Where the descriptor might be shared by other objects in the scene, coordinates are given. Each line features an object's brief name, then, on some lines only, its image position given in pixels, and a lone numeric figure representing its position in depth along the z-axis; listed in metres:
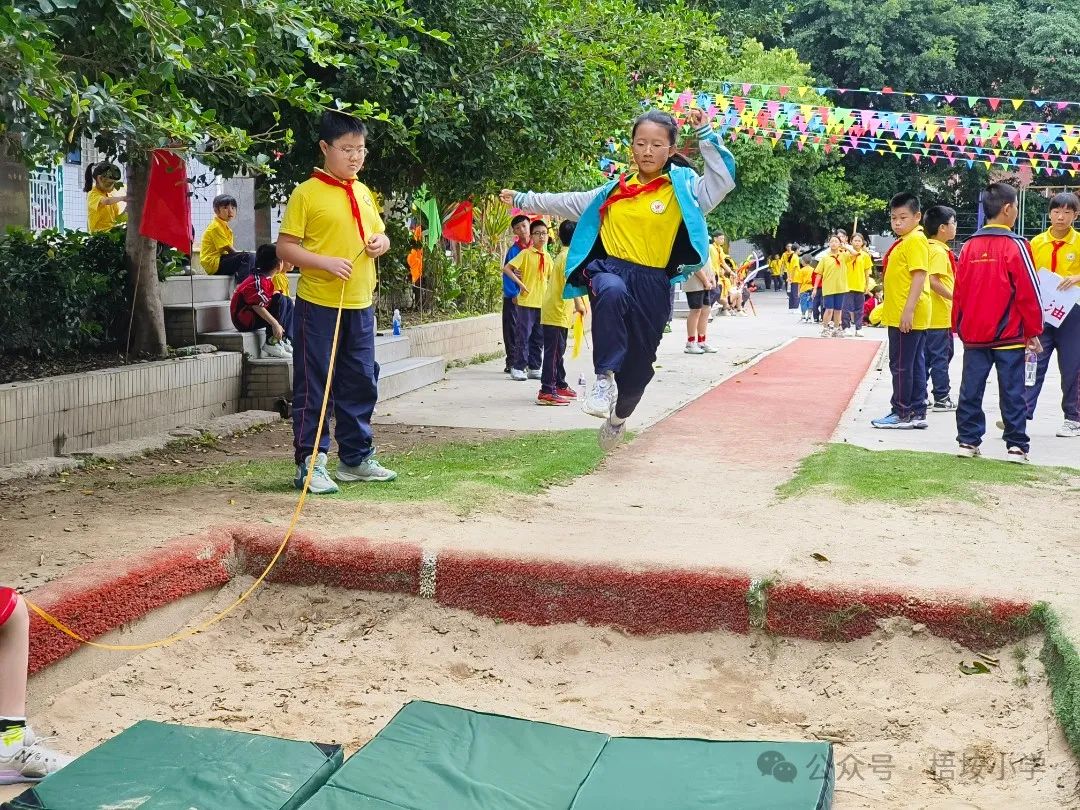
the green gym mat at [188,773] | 3.14
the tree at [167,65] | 4.50
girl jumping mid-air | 5.82
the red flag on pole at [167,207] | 8.80
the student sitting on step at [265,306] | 9.67
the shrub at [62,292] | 8.27
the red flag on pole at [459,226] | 14.20
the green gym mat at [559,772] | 3.26
